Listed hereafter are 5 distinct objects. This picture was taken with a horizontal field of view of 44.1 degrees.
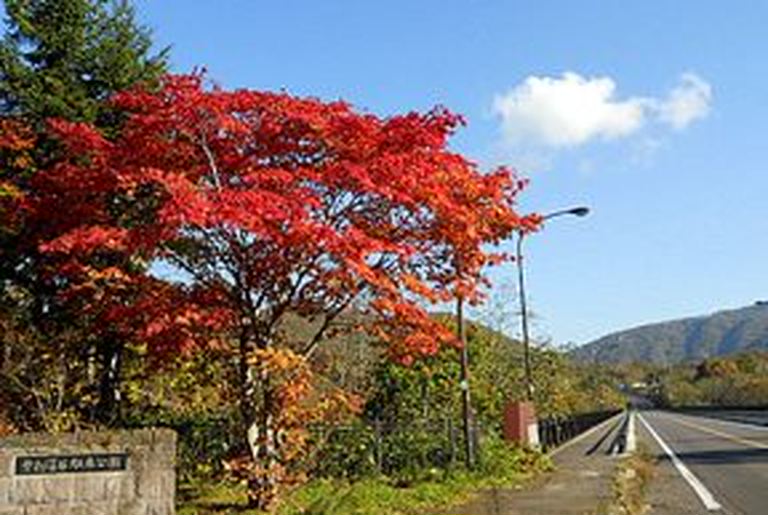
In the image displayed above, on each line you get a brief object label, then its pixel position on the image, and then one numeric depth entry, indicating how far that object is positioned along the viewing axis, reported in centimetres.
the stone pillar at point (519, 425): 2394
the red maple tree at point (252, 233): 1359
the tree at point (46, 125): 1705
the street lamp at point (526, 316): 2727
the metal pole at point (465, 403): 1980
